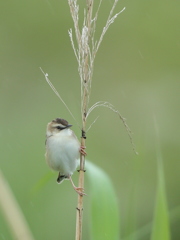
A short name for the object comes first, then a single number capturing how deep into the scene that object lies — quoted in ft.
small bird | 20.01
